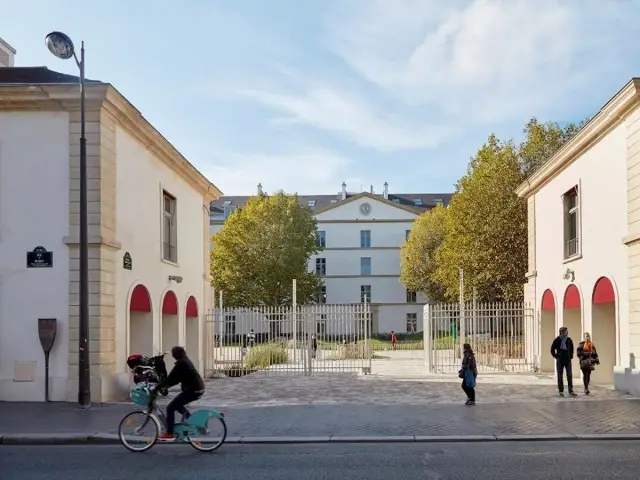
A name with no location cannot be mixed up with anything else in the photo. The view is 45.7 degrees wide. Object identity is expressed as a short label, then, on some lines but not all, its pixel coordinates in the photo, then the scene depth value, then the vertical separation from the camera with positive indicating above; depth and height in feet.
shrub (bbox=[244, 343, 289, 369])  86.28 -7.36
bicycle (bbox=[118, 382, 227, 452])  33.88 -5.90
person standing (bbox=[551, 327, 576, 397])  55.06 -4.72
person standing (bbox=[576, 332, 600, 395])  56.24 -5.11
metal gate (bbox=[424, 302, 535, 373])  77.92 -5.26
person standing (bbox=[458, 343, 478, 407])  50.03 -5.51
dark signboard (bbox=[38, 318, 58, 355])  51.31 -2.66
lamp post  45.44 +3.10
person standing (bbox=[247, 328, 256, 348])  81.83 -5.36
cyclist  33.96 -4.27
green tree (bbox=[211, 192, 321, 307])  177.06 +8.65
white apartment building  233.96 +12.46
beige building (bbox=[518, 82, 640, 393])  56.39 +3.92
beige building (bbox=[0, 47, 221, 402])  51.62 +3.91
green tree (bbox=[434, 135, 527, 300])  114.01 +8.93
